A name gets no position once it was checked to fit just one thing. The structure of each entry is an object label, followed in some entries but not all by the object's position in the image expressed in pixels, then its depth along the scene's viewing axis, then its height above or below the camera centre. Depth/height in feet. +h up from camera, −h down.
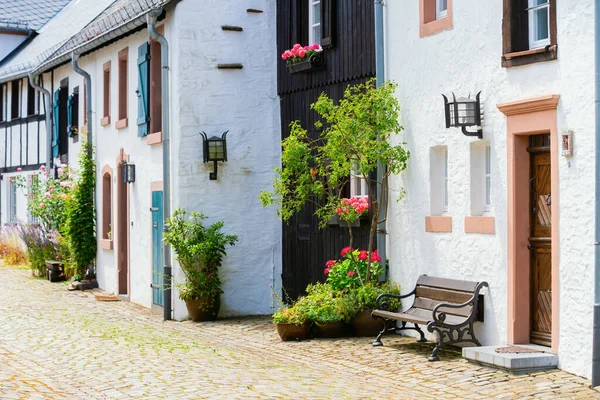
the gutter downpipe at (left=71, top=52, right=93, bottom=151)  68.41 +5.95
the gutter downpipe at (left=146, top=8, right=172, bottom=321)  51.26 +2.35
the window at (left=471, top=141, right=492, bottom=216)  36.96 +0.46
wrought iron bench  35.50 -4.04
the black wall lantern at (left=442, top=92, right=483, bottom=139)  35.94 +2.64
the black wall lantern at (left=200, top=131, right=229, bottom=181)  51.03 +2.18
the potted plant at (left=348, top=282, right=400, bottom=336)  41.50 -4.45
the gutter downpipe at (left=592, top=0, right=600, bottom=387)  29.50 -1.43
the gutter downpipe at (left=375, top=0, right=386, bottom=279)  42.63 +4.82
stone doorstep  31.60 -4.99
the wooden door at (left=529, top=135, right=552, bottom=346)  33.71 -1.55
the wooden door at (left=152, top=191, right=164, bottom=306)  54.54 -2.69
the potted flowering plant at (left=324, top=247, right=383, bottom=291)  42.45 -3.02
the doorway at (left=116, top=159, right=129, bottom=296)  63.21 -2.15
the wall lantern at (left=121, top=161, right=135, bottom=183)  59.67 +1.33
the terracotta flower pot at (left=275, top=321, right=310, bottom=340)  41.47 -5.23
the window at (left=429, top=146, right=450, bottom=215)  39.60 +0.47
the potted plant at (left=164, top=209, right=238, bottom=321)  49.88 -2.99
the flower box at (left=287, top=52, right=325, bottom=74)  47.26 +5.78
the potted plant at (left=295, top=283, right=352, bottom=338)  41.47 -4.60
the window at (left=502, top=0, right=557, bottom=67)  33.91 +5.15
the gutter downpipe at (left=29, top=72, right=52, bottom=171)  81.65 +5.29
